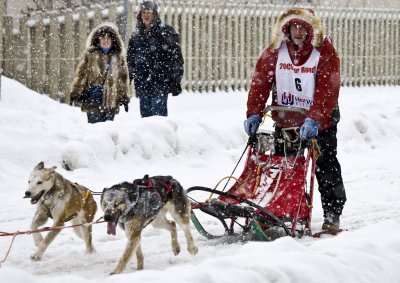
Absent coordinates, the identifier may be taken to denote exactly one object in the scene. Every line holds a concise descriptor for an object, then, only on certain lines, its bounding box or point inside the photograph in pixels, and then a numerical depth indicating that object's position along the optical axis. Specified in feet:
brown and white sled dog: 37.83
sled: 40.93
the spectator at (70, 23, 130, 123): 65.62
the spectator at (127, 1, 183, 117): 69.05
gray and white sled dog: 34.06
